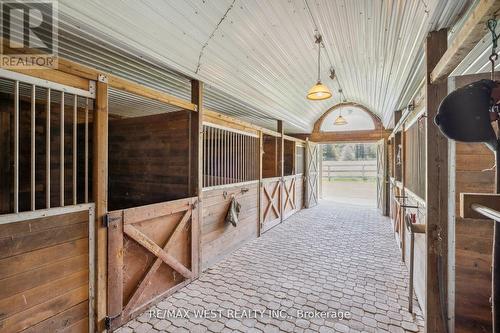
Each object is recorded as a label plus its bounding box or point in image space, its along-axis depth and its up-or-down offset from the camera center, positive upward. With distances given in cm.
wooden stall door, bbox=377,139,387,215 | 607 -28
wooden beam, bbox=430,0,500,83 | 90 +56
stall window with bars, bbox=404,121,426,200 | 232 +8
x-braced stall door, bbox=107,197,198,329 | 196 -83
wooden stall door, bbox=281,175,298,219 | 575 -76
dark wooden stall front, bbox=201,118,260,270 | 317 -38
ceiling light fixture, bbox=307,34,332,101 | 322 +99
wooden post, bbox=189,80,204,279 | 280 +4
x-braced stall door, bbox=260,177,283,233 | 469 -75
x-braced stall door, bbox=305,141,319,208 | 724 -25
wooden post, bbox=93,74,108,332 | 182 -17
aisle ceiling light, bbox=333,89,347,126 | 606 +114
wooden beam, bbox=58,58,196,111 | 164 +66
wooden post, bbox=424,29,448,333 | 168 -28
